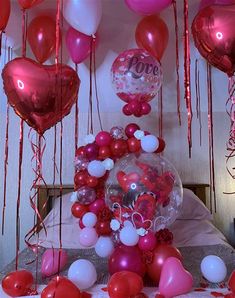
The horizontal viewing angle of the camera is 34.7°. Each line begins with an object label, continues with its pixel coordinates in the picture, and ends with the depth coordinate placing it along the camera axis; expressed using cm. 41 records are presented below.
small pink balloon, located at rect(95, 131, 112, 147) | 182
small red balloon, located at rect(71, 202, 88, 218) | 179
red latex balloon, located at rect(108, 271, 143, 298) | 122
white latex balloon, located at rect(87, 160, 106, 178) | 175
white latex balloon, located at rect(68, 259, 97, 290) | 135
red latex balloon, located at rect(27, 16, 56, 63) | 187
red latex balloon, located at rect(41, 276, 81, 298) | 119
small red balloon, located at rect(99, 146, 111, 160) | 180
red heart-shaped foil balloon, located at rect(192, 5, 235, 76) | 134
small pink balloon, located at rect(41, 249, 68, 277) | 153
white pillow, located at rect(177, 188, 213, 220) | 236
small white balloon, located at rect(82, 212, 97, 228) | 170
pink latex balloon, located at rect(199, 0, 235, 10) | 164
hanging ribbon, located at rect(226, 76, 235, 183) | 274
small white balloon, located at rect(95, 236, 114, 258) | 163
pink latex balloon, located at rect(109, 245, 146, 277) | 146
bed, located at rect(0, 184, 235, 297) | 171
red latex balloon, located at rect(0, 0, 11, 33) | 157
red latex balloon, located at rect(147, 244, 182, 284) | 149
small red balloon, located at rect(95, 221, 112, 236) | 165
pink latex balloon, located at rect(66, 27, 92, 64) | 196
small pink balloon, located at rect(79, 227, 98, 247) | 167
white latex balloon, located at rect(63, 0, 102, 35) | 169
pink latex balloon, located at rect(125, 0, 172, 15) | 164
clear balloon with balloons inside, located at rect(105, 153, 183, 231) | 154
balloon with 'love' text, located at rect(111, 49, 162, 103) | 182
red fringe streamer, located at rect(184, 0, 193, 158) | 143
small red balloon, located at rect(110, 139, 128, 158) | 178
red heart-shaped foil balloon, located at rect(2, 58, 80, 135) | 132
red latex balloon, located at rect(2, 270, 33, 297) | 129
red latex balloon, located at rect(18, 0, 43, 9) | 152
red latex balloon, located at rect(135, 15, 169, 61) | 191
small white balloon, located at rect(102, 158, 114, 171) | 176
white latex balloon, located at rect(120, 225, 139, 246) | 150
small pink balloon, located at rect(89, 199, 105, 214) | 175
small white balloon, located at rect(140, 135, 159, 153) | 169
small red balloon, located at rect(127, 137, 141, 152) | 177
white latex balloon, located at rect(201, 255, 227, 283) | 145
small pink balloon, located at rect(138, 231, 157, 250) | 150
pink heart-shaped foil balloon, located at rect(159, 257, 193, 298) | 129
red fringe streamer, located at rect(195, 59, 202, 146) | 239
